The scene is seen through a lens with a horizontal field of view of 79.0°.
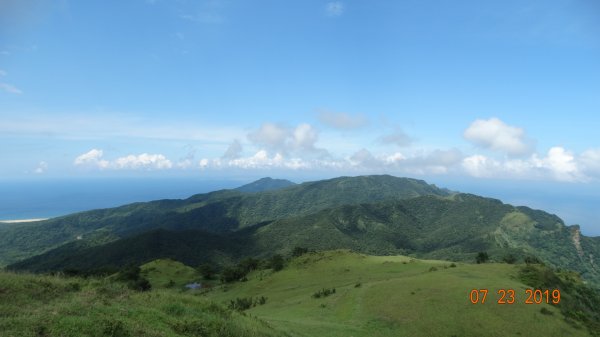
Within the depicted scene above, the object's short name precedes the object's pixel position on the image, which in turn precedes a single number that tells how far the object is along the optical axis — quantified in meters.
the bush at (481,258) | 67.98
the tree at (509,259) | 61.37
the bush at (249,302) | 41.71
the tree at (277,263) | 73.66
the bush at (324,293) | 39.97
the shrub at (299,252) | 87.25
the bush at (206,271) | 87.06
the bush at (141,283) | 66.53
